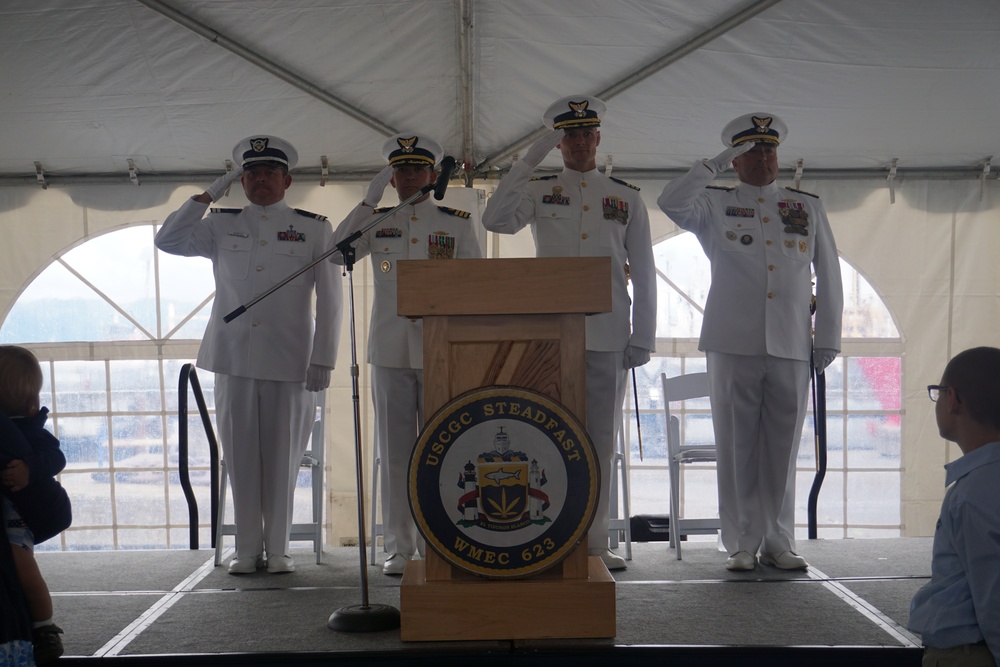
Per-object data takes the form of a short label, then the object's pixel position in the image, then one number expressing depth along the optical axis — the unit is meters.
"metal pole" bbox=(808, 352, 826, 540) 4.07
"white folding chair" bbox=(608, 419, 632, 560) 3.94
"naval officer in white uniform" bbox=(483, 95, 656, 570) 3.54
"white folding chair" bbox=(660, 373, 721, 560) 3.93
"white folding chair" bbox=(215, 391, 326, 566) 3.93
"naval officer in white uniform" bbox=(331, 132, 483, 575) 3.62
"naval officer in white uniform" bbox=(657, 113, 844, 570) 3.56
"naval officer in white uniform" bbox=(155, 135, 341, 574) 3.70
